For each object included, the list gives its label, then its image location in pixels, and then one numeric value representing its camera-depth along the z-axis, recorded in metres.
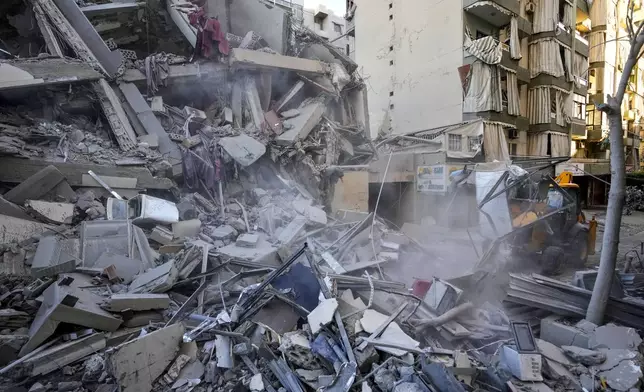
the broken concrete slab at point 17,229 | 4.69
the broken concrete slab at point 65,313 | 3.46
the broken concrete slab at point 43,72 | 6.71
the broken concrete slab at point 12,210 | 5.04
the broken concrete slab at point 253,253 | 5.72
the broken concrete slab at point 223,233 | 6.58
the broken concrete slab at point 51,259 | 4.46
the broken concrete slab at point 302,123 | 9.55
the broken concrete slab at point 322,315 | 3.65
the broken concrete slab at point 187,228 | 6.31
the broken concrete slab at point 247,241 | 6.29
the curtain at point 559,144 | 17.62
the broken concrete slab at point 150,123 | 8.10
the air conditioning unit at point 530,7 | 16.88
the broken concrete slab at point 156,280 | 4.37
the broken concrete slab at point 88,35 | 8.55
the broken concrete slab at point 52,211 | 5.30
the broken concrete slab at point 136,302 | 3.87
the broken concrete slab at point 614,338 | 3.55
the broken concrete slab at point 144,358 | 3.12
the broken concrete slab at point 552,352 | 3.50
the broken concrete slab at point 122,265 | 4.82
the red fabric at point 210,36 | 9.61
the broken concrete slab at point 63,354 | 3.28
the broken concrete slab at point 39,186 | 5.47
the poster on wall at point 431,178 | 12.69
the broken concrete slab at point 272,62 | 9.76
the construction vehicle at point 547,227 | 6.64
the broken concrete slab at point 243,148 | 8.50
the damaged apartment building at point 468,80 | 13.86
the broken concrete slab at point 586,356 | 3.44
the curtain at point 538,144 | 17.36
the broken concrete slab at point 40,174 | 5.64
